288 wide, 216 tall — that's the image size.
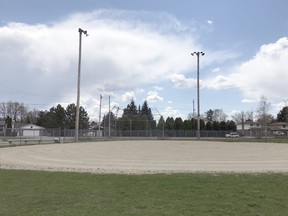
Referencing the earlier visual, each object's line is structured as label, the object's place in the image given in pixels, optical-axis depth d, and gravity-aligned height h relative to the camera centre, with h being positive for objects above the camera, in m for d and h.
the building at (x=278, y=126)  84.63 +0.32
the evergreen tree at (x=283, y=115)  84.33 +4.57
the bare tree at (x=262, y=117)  70.76 +3.38
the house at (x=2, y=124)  63.96 +0.15
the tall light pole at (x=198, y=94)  41.57 +5.88
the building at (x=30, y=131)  59.19 -1.85
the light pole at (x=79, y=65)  32.57 +8.67
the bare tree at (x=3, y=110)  84.63 +5.38
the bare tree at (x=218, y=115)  101.26 +5.13
